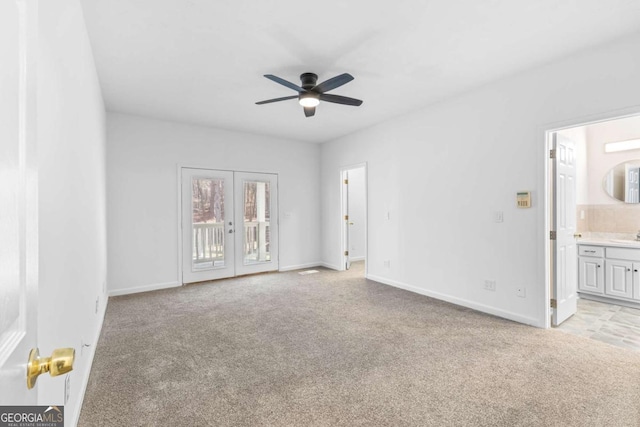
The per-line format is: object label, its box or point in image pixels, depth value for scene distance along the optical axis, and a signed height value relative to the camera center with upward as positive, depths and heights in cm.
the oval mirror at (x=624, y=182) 427 +36
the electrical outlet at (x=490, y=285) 365 -91
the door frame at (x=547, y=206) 321 +2
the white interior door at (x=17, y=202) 52 +2
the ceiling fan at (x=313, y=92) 304 +124
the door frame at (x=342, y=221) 618 -21
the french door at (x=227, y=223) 524 -21
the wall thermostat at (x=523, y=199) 332 +10
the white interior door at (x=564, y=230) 329 -25
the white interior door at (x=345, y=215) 632 -9
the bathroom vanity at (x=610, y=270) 386 -83
